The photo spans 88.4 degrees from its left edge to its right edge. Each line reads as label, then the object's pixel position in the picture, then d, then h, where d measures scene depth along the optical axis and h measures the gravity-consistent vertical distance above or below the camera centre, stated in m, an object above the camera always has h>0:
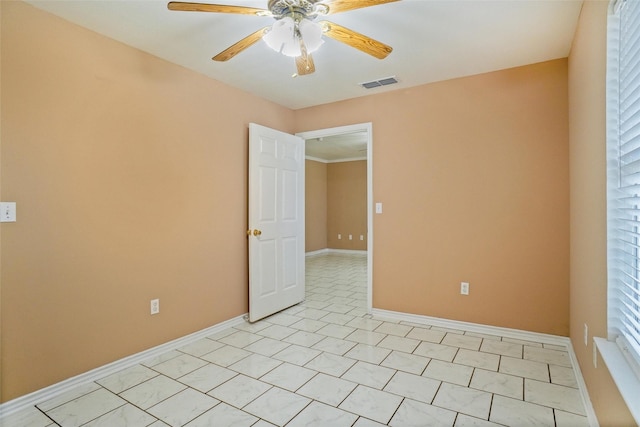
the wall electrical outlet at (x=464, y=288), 3.12 -0.73
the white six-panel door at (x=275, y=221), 3.40 -0.11
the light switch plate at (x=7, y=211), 1.87 +0.00
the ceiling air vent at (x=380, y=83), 3.18 +1.28
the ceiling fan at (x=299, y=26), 1.61 +0.99
